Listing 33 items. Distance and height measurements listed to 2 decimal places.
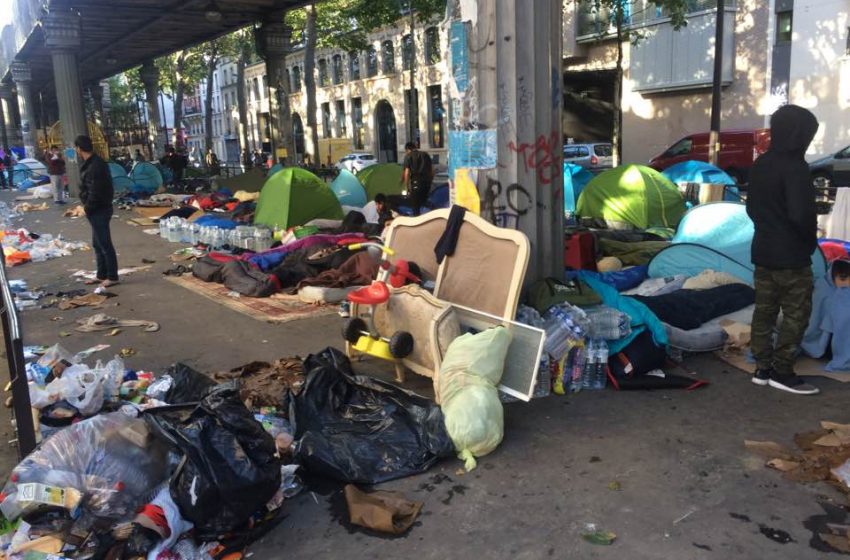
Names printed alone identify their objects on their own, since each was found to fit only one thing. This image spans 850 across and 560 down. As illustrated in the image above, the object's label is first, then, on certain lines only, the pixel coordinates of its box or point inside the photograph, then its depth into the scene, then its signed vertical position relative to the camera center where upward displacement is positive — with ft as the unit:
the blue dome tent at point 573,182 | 42.63 -2.22
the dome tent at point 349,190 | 47.50 -2.33
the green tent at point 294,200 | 38.11 -2.38
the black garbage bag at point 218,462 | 9.95 -4.52
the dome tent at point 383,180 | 49.80 -1.77
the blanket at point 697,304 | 18.31 -4.49
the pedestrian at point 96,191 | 27.81 -0.97
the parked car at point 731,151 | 69.36 -0.94
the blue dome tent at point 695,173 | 42.93 -1.96
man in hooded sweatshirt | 14.28 -2.18
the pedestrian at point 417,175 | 38.63 -1.23
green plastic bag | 12.67 -4.66
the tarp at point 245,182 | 59.11 -1.84
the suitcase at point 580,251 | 25.83 -3.94
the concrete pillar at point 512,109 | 17.16 +1.06
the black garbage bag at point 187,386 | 14.56 -4.83
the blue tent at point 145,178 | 73.51 -1.42
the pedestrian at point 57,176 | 71.36 -0.78
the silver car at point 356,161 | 101.34 -0.72
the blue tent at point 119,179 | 73.87 -1.41
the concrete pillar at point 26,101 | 109.29 +11.90
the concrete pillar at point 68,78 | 66.90 +9.17
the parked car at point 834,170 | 61.36 -2.98
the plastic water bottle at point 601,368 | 15.93 -5.18
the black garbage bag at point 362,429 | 12.15 -5.23
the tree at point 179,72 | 122.52 +20.45
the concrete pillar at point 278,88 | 65.98 +7.09
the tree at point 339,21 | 67.15 +15.02
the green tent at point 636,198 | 36.78 -2.93
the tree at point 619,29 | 60.74 +11.72
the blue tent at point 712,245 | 22.53 -3.57
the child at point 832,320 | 16.01 -4.35
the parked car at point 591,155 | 84.79 -1.02
